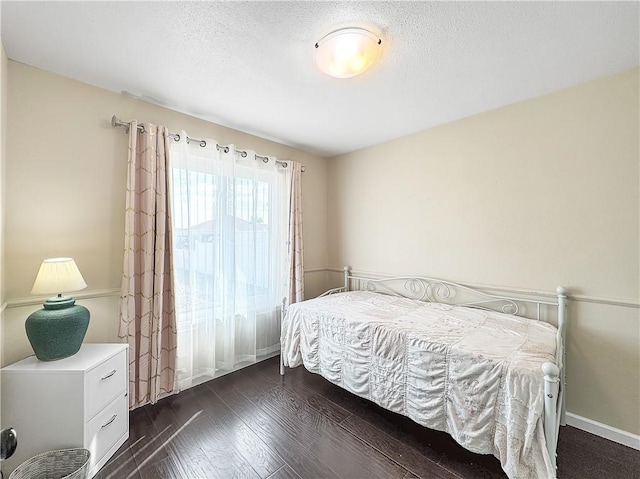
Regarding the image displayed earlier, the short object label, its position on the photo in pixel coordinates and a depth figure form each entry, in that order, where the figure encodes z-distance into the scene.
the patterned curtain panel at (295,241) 3.13
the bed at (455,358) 1.30
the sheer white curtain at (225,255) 2.34
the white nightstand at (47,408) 1.45
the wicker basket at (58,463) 1.41
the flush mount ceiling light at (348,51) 1.44
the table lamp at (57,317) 1.51
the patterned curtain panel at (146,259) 2.00
